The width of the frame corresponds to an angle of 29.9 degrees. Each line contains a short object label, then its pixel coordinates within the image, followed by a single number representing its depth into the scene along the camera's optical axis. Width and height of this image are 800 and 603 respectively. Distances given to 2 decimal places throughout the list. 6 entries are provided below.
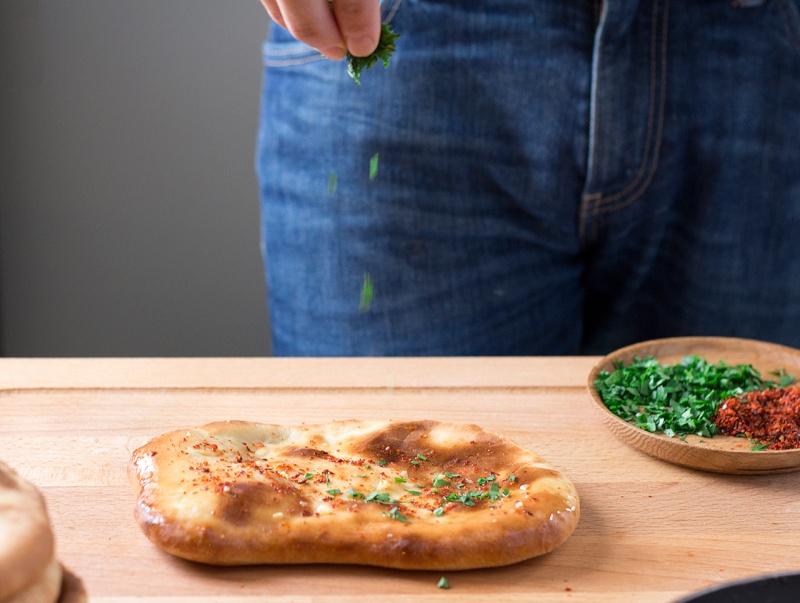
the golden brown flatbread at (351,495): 0.72
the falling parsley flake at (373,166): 1.02
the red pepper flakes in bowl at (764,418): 0.82
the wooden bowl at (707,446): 0.79
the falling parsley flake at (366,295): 1.04
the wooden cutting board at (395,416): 0.72
